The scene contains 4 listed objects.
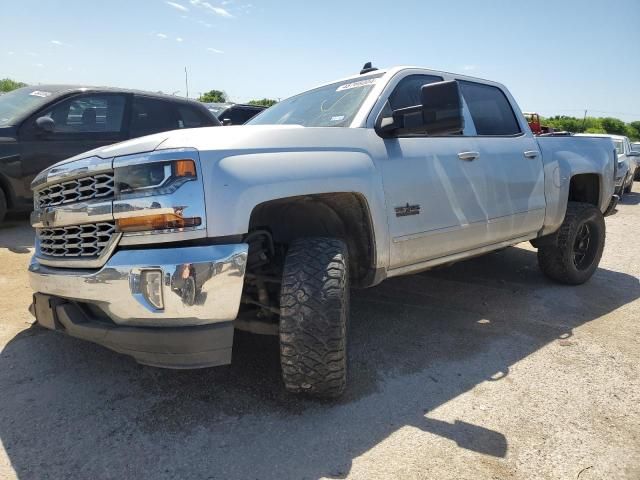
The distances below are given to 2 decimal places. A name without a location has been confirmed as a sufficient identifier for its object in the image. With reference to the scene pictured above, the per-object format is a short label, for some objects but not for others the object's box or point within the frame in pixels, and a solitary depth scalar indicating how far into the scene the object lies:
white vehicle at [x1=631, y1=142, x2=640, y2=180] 17.52
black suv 5.58
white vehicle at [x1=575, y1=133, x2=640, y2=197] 11.26
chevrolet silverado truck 2.18
